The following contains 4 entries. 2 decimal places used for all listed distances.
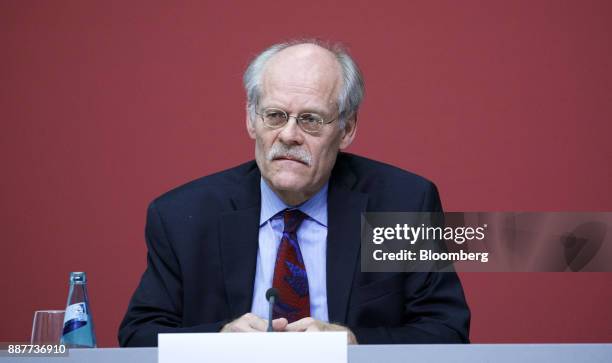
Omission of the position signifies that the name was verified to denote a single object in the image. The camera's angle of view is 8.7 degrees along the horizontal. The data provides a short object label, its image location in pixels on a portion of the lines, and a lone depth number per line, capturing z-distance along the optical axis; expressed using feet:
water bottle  18.66
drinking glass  18.77
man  19.24
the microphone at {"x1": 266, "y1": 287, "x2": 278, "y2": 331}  17.96
